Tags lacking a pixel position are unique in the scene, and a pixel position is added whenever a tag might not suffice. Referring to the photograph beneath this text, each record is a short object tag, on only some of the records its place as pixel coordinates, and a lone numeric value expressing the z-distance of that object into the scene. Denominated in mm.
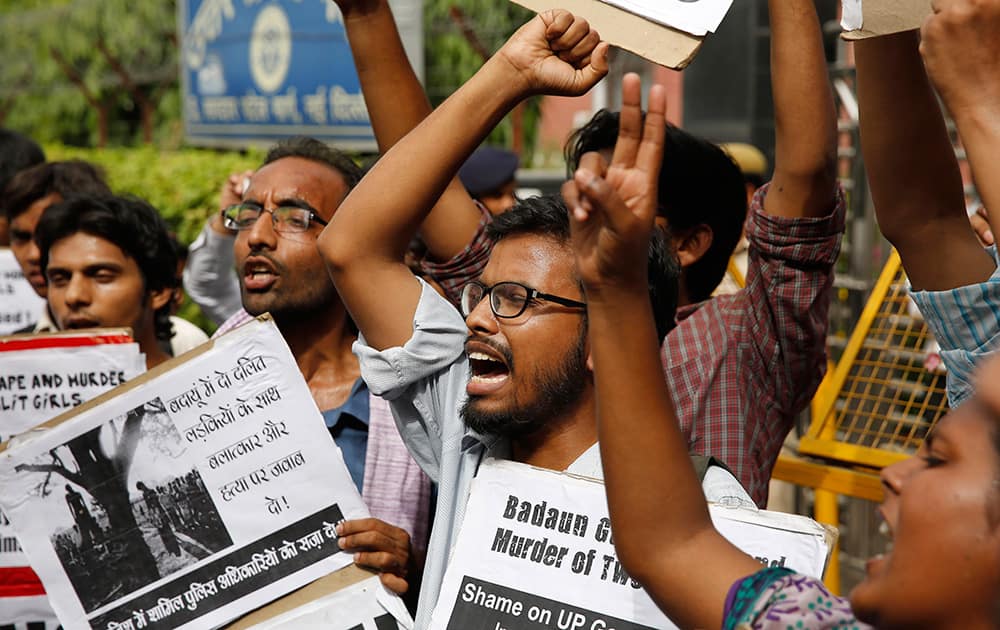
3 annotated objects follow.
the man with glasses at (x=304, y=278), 2902
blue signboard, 9555
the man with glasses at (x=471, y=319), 2178
